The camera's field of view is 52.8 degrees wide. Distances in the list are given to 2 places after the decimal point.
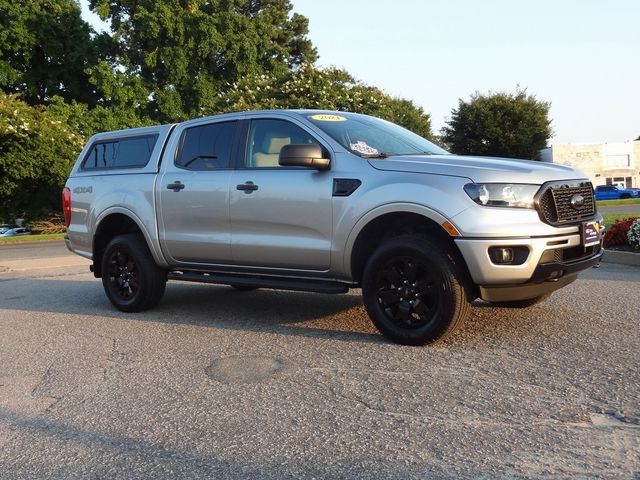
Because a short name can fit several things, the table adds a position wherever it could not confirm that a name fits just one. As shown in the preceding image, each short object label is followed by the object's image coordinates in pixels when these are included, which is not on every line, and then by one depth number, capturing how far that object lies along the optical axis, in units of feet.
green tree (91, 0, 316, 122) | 128.06
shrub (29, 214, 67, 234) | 96.48
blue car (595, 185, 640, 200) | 162.20
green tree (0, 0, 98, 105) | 119.14
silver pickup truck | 15.58
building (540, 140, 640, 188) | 202.39
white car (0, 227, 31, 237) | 97.00
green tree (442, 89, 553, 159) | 146.51
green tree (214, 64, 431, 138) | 106.05
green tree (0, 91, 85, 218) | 92.58
